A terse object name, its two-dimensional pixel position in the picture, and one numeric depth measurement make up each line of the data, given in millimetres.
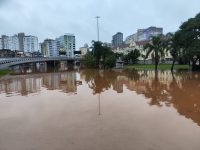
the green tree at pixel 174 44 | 25974
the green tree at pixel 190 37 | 23366
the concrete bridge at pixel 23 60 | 37954
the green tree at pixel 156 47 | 27953
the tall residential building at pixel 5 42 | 105227
